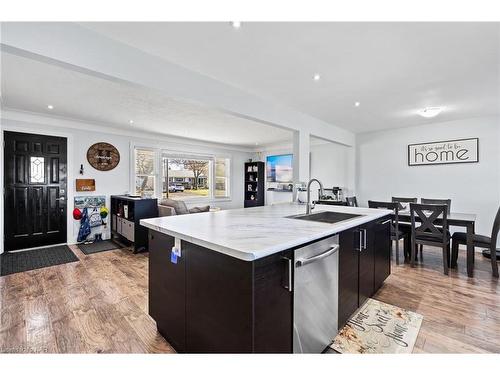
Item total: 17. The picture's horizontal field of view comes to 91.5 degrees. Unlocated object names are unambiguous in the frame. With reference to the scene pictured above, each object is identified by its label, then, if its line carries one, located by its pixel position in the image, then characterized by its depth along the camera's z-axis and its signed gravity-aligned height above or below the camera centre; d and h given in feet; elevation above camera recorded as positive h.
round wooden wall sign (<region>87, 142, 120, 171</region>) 16.12 +1.98
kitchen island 3.90 -1.84
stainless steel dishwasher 4.55 -2.26
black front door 13.43 -0.29
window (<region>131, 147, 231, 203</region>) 19.12 +0.92
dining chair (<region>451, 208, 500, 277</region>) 10.11 -2.44
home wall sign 14.22 +2.11
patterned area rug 5.84 -3.86
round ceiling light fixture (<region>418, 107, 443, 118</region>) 11.81 +3.66
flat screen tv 23.85 +1.81
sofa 14.41 -1.39
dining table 10.18 -1.89
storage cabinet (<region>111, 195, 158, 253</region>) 13.89 -1.94
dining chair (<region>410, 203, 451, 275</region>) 10.44 -1.96
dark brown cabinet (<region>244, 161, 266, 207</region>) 25.81 +0.17
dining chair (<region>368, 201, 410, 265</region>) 11.73 -1.86
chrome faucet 7.99 -0.60
